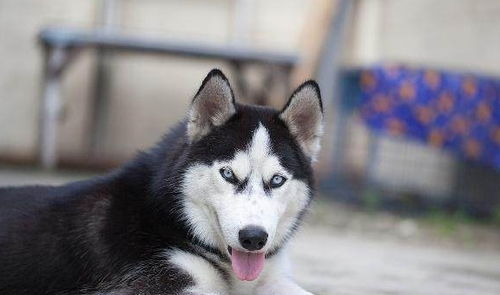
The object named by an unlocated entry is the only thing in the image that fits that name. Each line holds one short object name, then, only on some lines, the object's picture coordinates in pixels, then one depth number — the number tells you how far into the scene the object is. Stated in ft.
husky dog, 10.13
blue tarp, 22.70
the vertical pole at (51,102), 28.66
